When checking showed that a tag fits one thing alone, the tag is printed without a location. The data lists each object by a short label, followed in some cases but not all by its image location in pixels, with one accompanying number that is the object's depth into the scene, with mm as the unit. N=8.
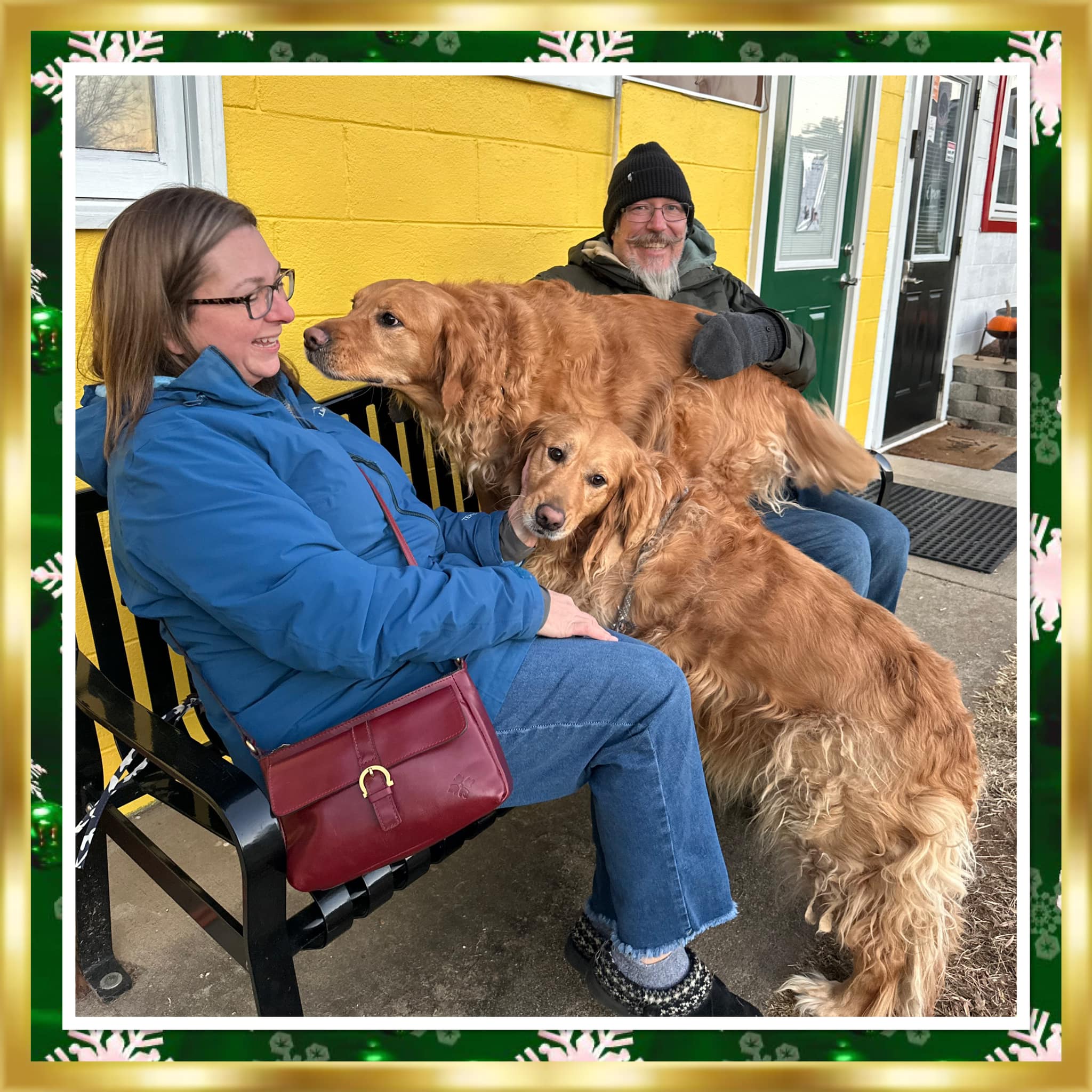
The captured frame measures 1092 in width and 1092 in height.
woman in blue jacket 1370
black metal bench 1365
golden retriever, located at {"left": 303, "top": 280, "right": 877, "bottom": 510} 2088
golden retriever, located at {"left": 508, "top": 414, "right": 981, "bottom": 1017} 1795
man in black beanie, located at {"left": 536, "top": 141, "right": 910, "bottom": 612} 2545
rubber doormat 4520
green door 4738
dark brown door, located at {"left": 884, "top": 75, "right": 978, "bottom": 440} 6262
